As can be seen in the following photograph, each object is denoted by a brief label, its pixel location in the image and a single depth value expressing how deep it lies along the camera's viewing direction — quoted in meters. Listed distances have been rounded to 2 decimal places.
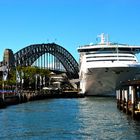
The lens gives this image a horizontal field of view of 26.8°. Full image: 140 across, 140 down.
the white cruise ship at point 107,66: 69.27
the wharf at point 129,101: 30.13
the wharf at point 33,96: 53.28
